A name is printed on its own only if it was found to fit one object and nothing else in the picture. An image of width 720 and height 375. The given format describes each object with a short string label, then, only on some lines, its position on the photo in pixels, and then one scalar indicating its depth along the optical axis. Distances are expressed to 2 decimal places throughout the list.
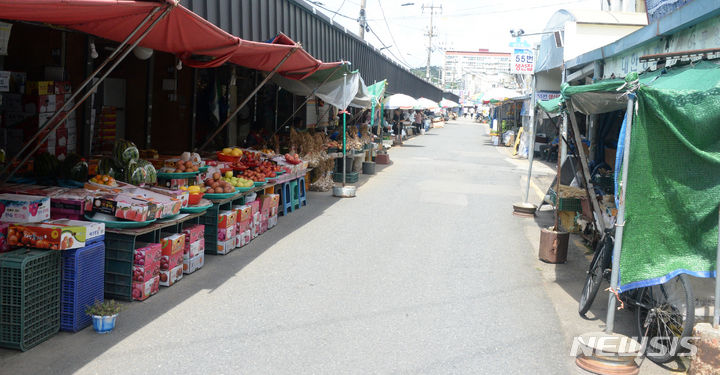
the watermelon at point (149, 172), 7.82
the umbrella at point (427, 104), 39.33
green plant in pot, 5.55
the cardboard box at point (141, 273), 6.43
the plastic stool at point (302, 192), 13.08
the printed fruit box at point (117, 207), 6.19
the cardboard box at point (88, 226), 5.54
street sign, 18.00
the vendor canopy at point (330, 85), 14.55
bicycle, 5.38
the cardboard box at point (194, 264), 7.54
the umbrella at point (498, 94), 29.11
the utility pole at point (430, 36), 74.31
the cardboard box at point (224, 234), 8.59
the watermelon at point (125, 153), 7.74
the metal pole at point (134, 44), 5.90
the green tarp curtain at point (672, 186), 5.38
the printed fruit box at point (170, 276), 6.98
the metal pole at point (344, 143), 15.45
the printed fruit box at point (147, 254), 6.39
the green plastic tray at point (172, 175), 8.48
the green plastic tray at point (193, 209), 7.52
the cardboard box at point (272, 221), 10.71
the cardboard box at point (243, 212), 9.08
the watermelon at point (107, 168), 7.52
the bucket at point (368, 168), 19.99
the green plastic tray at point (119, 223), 6.17
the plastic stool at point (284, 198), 11.95
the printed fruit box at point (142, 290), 6.45
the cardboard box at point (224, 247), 8.62
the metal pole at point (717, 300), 5.12
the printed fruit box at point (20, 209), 5.43
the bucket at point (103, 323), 5.54
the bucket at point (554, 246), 9.00
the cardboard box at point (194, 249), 7.53
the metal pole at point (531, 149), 12.33
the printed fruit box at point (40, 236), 5.27
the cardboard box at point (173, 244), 6.89
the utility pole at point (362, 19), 31.15
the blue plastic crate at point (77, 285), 5.51
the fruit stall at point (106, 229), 5.25
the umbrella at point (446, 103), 61.91
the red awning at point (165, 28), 4.84
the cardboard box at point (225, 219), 8.58
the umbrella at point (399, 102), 29.36
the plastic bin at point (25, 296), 4.99
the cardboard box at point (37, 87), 8.44
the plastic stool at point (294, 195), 12.45
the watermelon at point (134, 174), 7.59
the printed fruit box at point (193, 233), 7.47
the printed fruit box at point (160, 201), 6.59
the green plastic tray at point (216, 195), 8.44
